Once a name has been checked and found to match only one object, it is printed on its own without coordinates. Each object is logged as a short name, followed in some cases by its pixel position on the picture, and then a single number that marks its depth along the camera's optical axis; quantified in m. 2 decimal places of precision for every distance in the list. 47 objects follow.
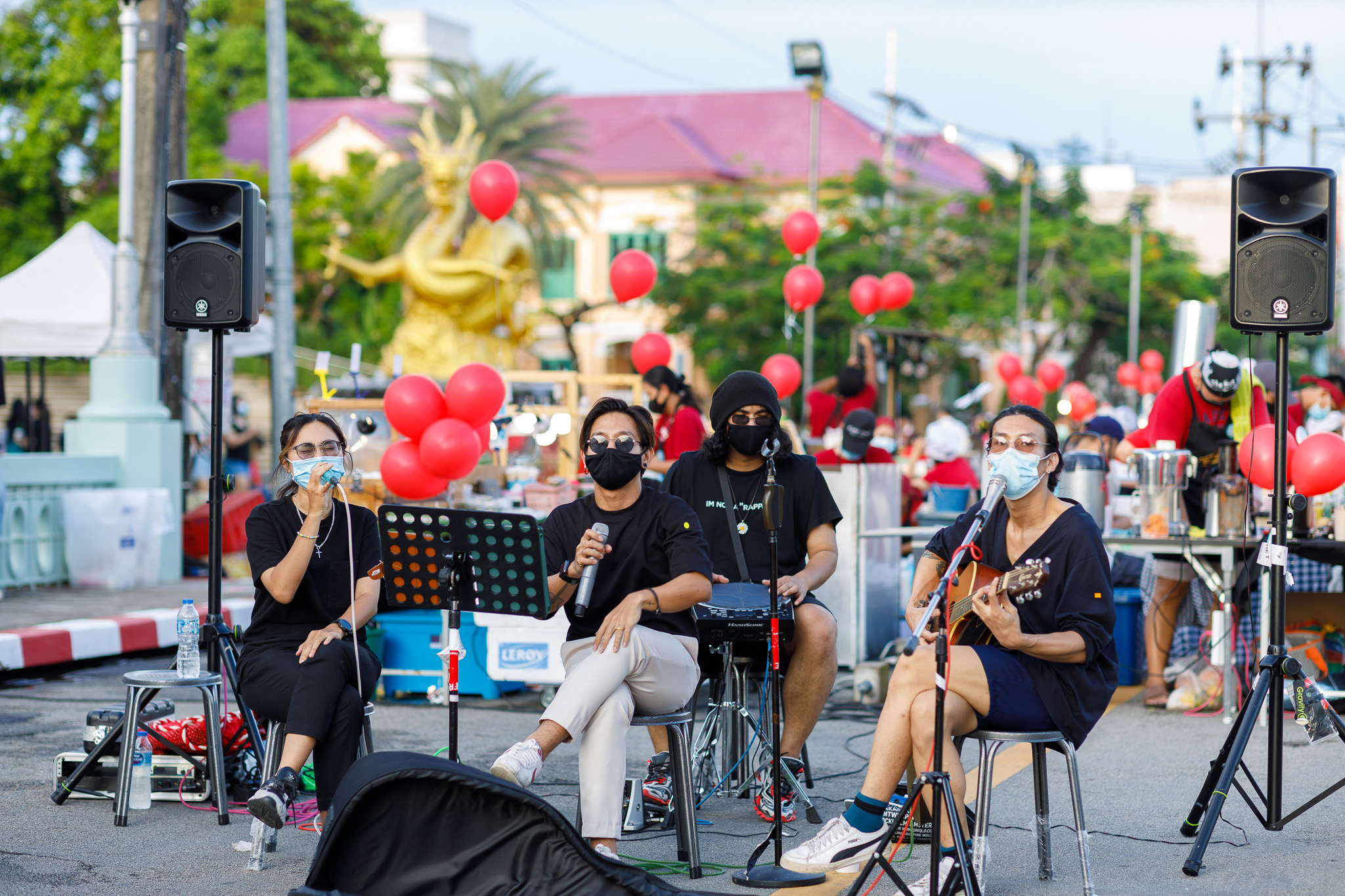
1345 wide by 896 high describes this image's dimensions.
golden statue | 44.59
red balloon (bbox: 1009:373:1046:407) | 37.78
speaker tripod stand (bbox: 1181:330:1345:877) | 10.84
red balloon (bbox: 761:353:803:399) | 26.25
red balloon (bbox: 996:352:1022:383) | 43.81
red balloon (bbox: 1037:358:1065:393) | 47.97
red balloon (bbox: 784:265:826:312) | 29.58
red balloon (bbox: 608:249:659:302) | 25.58
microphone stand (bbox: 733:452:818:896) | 9.88
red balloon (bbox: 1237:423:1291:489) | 15.14
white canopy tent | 28.80
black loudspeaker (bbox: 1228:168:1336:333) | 11.36
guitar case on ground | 8.89
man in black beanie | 11.89
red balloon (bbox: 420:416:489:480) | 16.84
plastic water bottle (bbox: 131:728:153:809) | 11.98
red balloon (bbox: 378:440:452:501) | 16.95
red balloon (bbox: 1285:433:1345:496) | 14.78
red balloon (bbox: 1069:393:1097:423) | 37.19
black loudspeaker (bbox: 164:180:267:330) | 13.17
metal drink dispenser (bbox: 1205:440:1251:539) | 15.96
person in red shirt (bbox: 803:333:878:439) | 25.02
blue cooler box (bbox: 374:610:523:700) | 16.70
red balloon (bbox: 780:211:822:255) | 30.59
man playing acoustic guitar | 9.55
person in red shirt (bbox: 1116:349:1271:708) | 16.95
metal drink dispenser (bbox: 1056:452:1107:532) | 17.02
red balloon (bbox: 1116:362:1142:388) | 50.81
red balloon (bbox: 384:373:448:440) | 17.58
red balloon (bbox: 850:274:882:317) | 34.12
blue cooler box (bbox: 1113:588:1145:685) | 18.78
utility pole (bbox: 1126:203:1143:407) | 65.19
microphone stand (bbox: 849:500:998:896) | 8.75
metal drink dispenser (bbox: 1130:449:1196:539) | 16.17
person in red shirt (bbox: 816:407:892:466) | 19.97
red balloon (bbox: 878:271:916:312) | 34.69
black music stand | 10.30
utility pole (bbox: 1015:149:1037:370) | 64.12
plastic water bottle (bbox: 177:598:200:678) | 11.91
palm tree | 80.12
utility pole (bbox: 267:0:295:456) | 29.80
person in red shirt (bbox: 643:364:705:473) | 19.12
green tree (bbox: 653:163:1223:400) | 66.00
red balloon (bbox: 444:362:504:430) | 18.11
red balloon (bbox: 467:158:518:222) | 25.20
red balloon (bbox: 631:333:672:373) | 25.11
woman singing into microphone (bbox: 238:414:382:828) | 10.77
